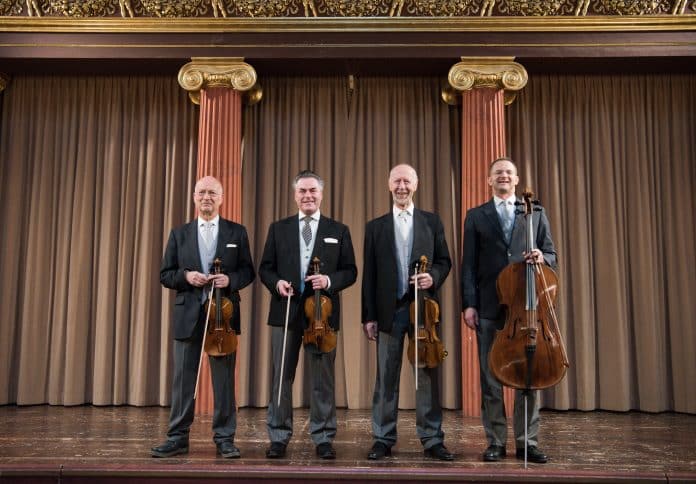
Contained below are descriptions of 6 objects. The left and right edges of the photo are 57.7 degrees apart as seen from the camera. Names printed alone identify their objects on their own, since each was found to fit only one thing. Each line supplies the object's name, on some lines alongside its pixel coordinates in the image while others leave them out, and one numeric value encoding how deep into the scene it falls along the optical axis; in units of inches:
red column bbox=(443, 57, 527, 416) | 213.6
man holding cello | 129.6
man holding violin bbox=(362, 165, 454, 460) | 131.0
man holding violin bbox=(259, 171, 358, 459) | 132.3
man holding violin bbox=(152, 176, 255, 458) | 132.0
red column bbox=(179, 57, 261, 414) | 216.2
